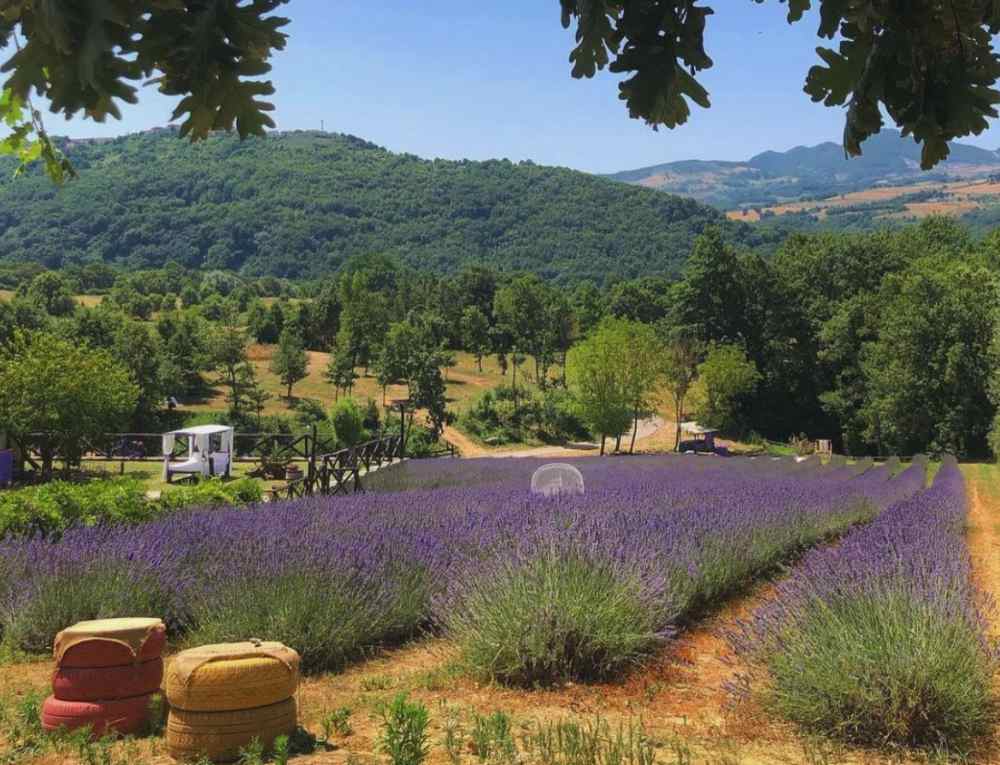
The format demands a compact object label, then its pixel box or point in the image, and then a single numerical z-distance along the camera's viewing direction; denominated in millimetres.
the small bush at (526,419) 44625
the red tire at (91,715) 4164
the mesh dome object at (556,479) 11909
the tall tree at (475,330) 66625
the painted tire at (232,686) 3875
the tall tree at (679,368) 44875
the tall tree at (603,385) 40094
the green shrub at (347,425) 34906
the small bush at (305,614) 5543
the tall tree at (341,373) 49656
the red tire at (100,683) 4223
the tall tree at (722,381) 45062
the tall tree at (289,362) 47031
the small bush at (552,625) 5070
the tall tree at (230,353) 43594
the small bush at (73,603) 6137
